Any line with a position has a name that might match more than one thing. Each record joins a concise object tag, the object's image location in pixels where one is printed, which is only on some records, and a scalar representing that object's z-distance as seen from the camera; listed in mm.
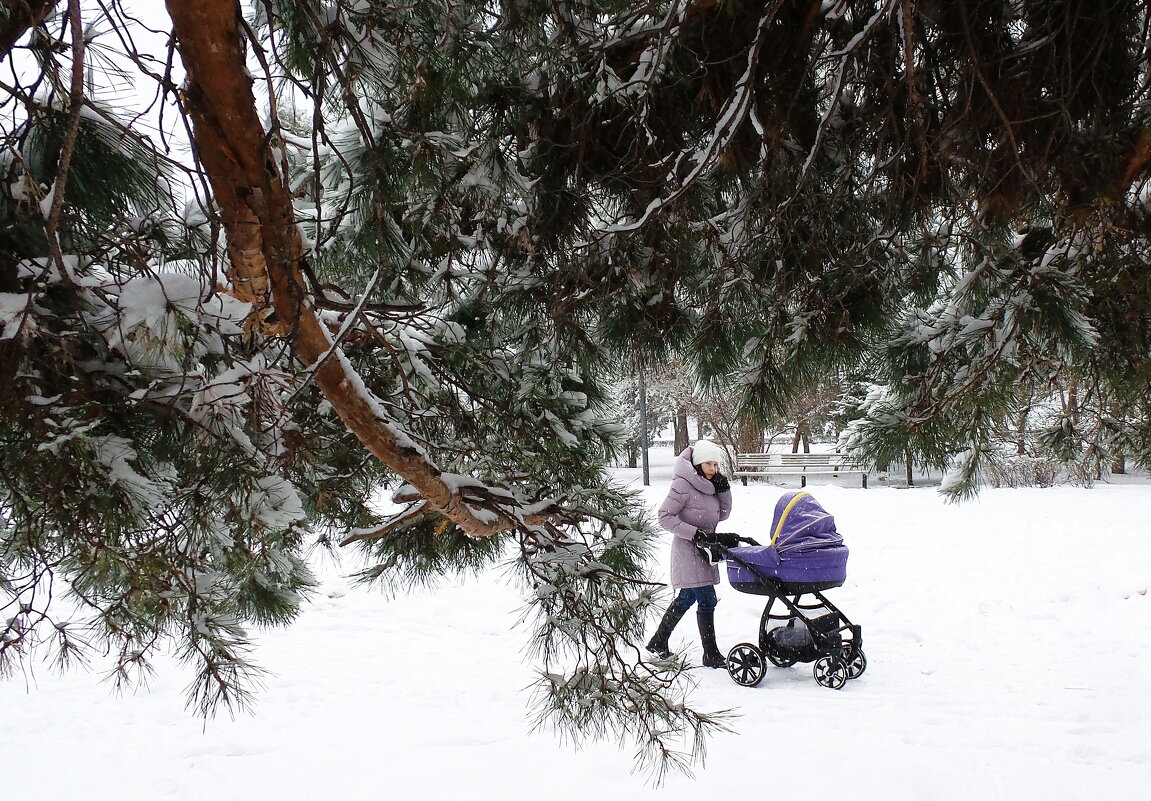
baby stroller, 4762
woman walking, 4901
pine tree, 1295
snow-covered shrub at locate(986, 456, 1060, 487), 12025
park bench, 15159
